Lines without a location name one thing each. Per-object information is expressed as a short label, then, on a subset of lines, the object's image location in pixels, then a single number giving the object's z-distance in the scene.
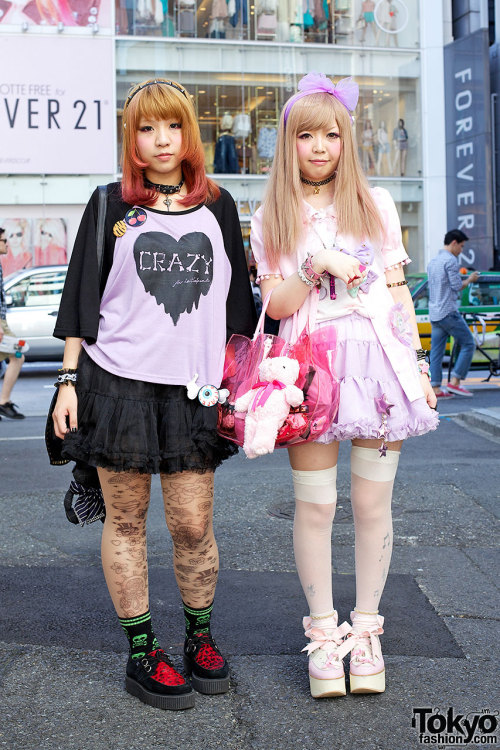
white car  14.94
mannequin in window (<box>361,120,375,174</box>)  24.23
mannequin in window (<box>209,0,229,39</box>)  23.66
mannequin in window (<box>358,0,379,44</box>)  24.70
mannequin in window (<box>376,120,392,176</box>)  24.55
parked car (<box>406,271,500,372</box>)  13.06
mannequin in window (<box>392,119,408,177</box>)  24.91
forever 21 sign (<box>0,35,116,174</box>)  22.94
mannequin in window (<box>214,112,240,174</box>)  23.47
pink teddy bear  2.63
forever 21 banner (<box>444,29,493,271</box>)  24.48
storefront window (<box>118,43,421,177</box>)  23.48
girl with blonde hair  2.82
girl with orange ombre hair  2.74
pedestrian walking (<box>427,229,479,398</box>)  11.21
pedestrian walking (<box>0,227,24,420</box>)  9.58
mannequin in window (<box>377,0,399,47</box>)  24.95
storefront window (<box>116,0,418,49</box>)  23.55
